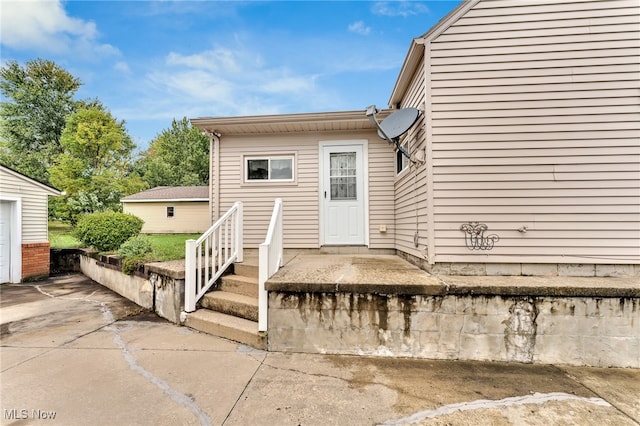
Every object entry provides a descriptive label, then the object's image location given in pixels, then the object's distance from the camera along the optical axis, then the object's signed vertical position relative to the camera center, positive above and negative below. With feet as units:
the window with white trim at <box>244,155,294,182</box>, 19.34 +3.56
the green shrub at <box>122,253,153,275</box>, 15.29 -2.54
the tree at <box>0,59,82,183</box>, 62.03 +25.34
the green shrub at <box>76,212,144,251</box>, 21.01 -1.00
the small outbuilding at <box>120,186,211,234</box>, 54.90 +1.59
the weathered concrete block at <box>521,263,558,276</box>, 10.80 -2.16
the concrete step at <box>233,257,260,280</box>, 13.15 -2.59
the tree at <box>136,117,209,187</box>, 75.20 +16.79
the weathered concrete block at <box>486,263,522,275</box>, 10.93 -2.18
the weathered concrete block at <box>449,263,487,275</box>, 11.03 -2.19
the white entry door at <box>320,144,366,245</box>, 18.69 +1.63
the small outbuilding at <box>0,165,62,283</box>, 20.79 -0.74
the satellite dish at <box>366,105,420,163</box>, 12.44 +4.62
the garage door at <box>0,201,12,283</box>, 20.75 -1.75
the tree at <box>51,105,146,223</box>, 45.85 +8.81
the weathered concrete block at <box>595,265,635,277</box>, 10.56 -2.17
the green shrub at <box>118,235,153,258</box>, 16.95 -1.94
